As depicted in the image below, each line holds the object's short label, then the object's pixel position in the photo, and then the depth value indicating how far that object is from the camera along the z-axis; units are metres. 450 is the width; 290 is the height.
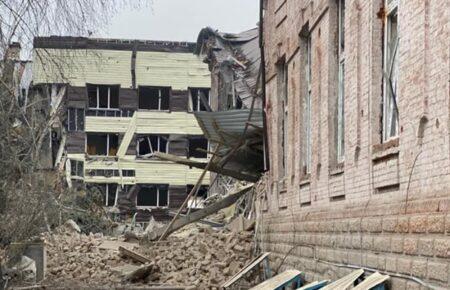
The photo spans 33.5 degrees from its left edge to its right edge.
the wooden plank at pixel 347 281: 8.23
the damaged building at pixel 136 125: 41.78
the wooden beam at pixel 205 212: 19.59
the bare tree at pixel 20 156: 9.12
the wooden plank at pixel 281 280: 11.77
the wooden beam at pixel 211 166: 19.00
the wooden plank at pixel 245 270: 16.16
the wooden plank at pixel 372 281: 7.40
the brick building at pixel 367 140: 6.38
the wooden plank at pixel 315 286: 9.95
